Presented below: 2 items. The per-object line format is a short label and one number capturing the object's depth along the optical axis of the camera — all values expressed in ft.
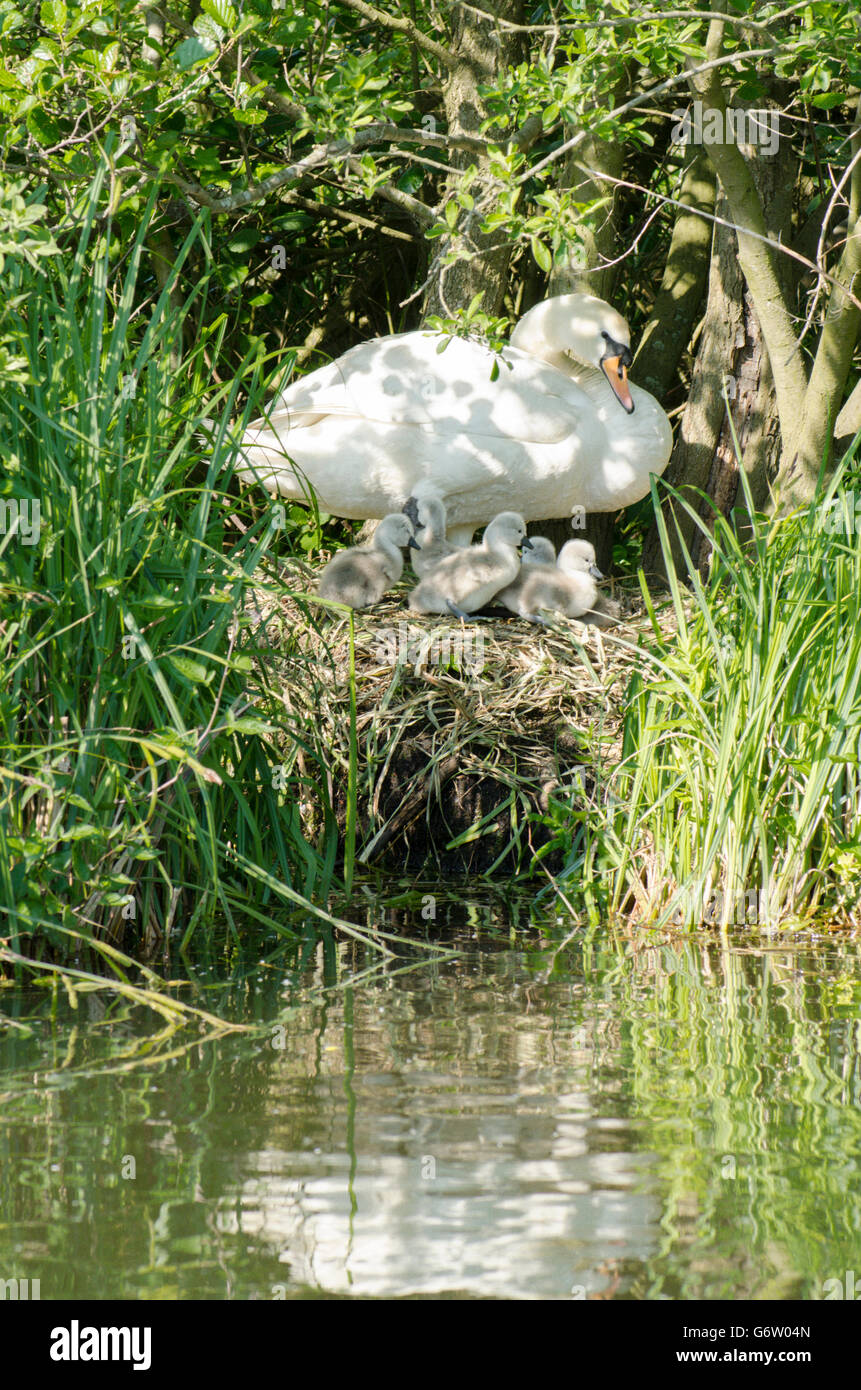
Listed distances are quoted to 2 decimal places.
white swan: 34.99
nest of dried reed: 28.68
